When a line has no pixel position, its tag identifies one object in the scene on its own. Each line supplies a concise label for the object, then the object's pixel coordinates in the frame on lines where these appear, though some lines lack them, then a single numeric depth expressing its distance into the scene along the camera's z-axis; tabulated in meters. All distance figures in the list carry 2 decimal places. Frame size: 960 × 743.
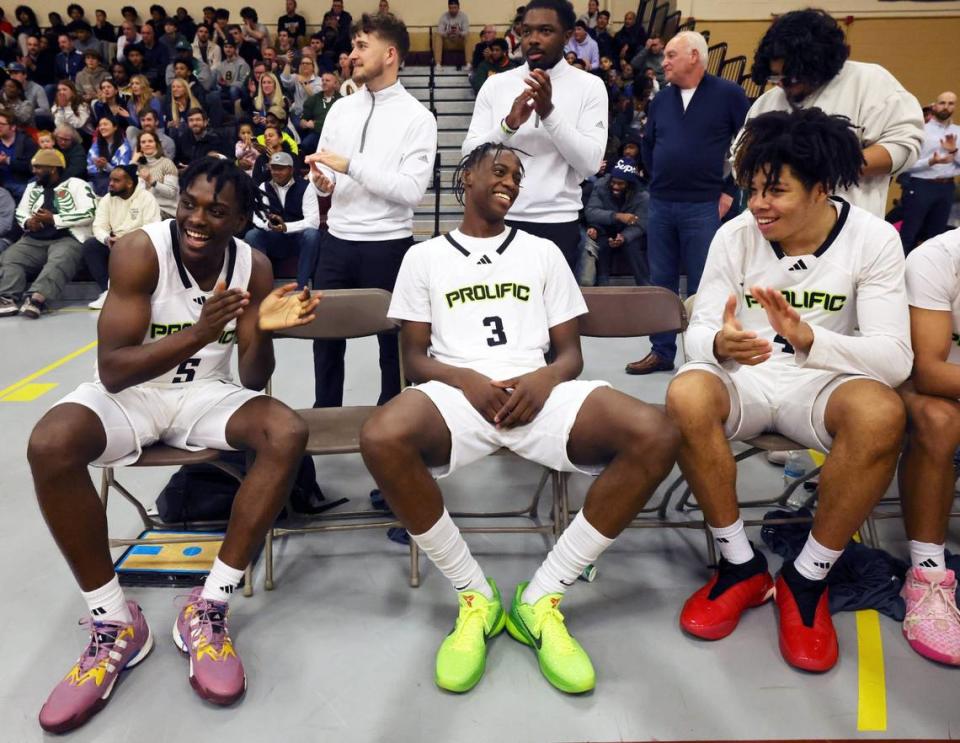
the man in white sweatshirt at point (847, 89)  2.57
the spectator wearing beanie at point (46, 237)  6.52
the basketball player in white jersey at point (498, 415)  2.01
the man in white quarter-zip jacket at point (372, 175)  2.85
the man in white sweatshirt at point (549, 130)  2.89
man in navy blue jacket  3.86
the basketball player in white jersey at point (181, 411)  1.91
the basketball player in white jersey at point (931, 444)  2.10
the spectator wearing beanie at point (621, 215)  6.66
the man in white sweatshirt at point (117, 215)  6.73
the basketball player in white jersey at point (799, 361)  2.04
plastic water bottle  2.97
